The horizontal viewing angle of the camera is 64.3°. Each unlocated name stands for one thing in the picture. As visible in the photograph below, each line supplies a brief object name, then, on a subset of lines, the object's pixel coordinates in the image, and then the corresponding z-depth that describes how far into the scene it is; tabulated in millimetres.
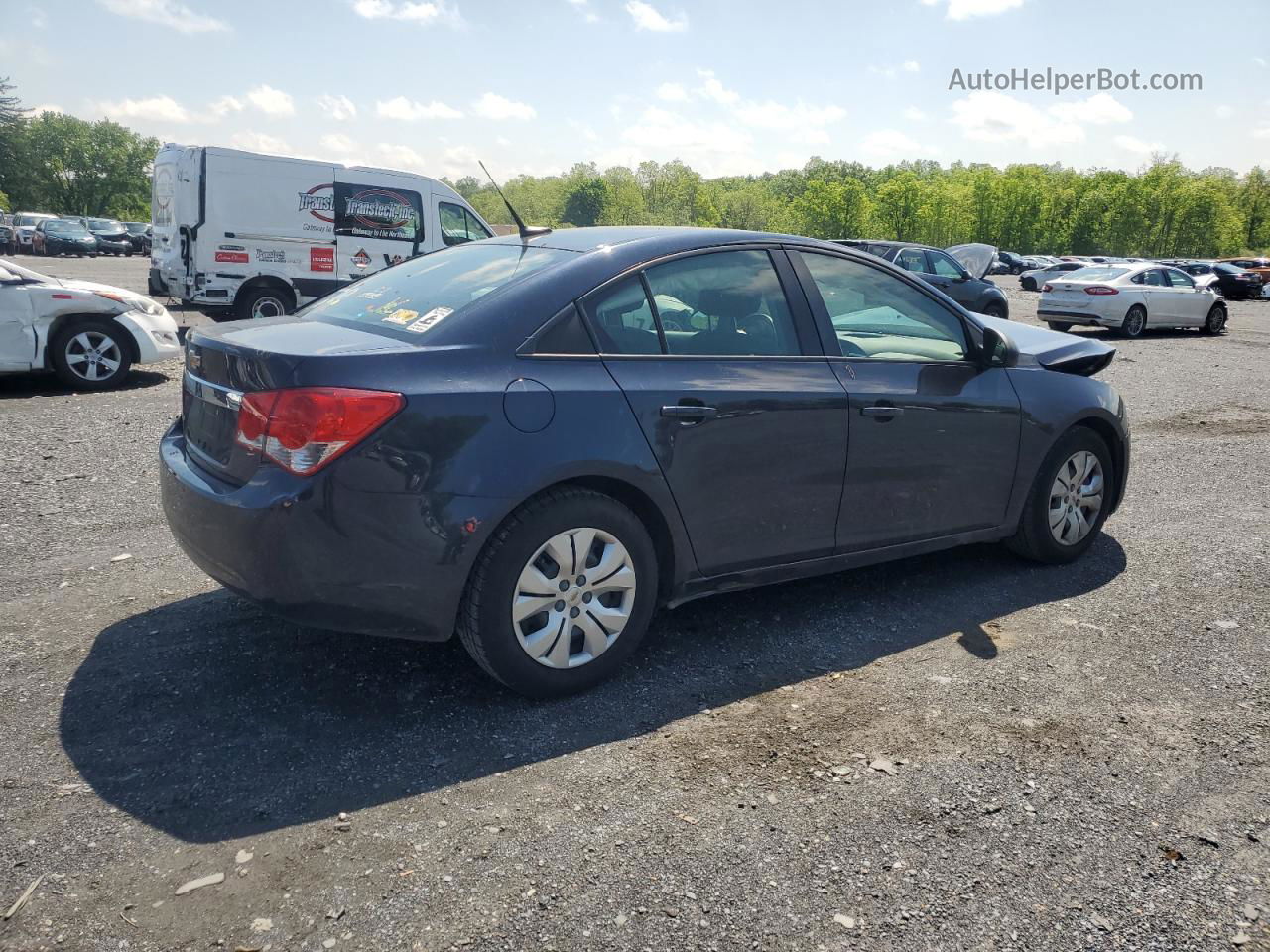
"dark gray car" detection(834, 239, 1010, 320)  19406
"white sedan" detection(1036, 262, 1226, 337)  20438
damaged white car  9180
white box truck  13695
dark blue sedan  3145
